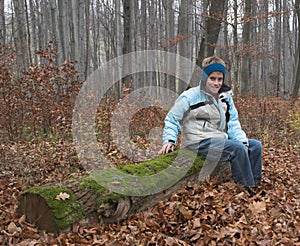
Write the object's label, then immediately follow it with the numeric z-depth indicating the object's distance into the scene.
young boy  4.19
